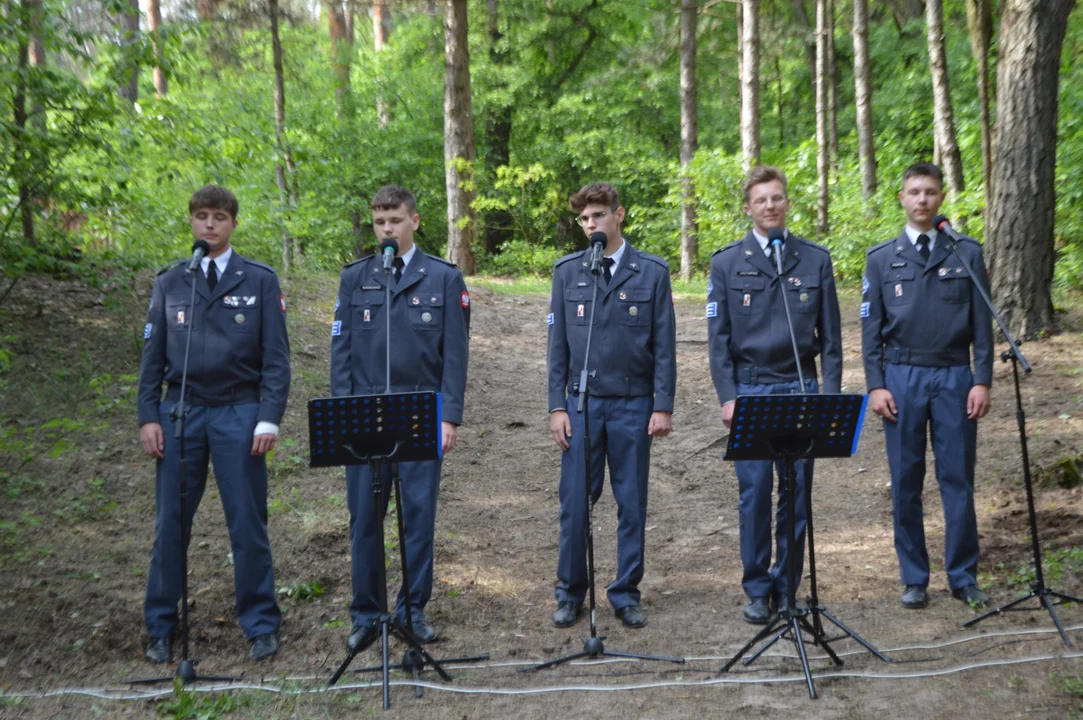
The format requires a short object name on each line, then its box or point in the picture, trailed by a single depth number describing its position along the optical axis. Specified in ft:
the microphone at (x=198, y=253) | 15.48
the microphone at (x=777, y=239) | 15.76
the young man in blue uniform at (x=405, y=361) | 16.40
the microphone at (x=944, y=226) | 16.47
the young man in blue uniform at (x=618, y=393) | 17.19
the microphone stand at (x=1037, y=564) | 15.33
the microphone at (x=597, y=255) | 15.98
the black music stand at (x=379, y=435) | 13.99
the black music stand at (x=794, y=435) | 14.28
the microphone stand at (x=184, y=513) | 14.69
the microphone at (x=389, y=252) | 15.17
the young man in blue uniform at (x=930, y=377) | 17.29
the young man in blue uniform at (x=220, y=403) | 16.28
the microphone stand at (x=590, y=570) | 15.20
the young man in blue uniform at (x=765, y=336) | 16.97
